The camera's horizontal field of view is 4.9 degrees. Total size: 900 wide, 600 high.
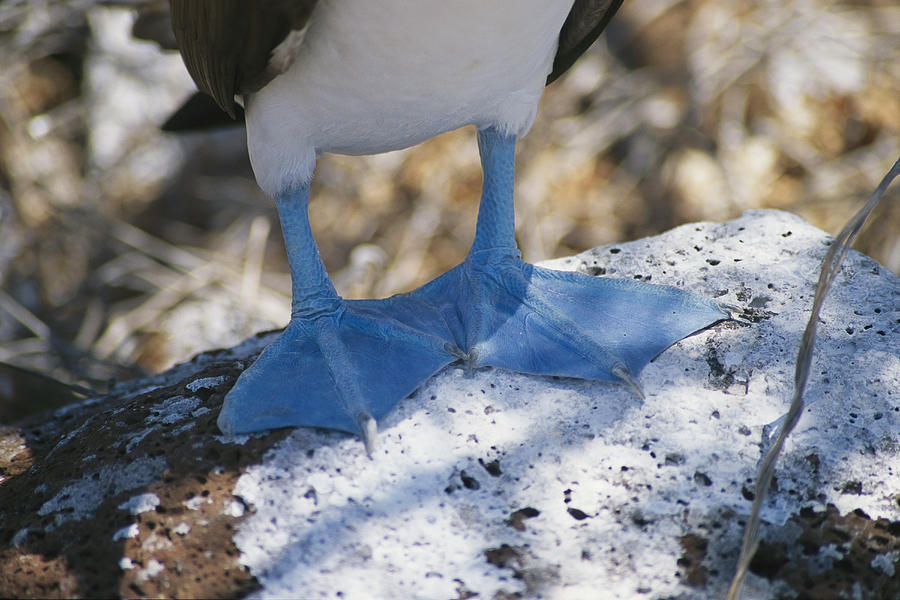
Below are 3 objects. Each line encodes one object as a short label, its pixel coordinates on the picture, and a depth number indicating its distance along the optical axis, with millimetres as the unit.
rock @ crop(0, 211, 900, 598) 3540
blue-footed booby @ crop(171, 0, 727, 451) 3573
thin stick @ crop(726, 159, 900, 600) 3525
